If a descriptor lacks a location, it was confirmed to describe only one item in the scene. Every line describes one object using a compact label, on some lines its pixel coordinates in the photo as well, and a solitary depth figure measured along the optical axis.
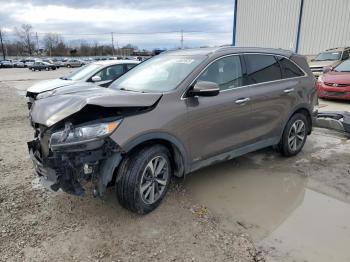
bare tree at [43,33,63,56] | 98.05
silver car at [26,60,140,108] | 8.14
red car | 9.64
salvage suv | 2.97
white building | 20.88
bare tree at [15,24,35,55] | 100.19
